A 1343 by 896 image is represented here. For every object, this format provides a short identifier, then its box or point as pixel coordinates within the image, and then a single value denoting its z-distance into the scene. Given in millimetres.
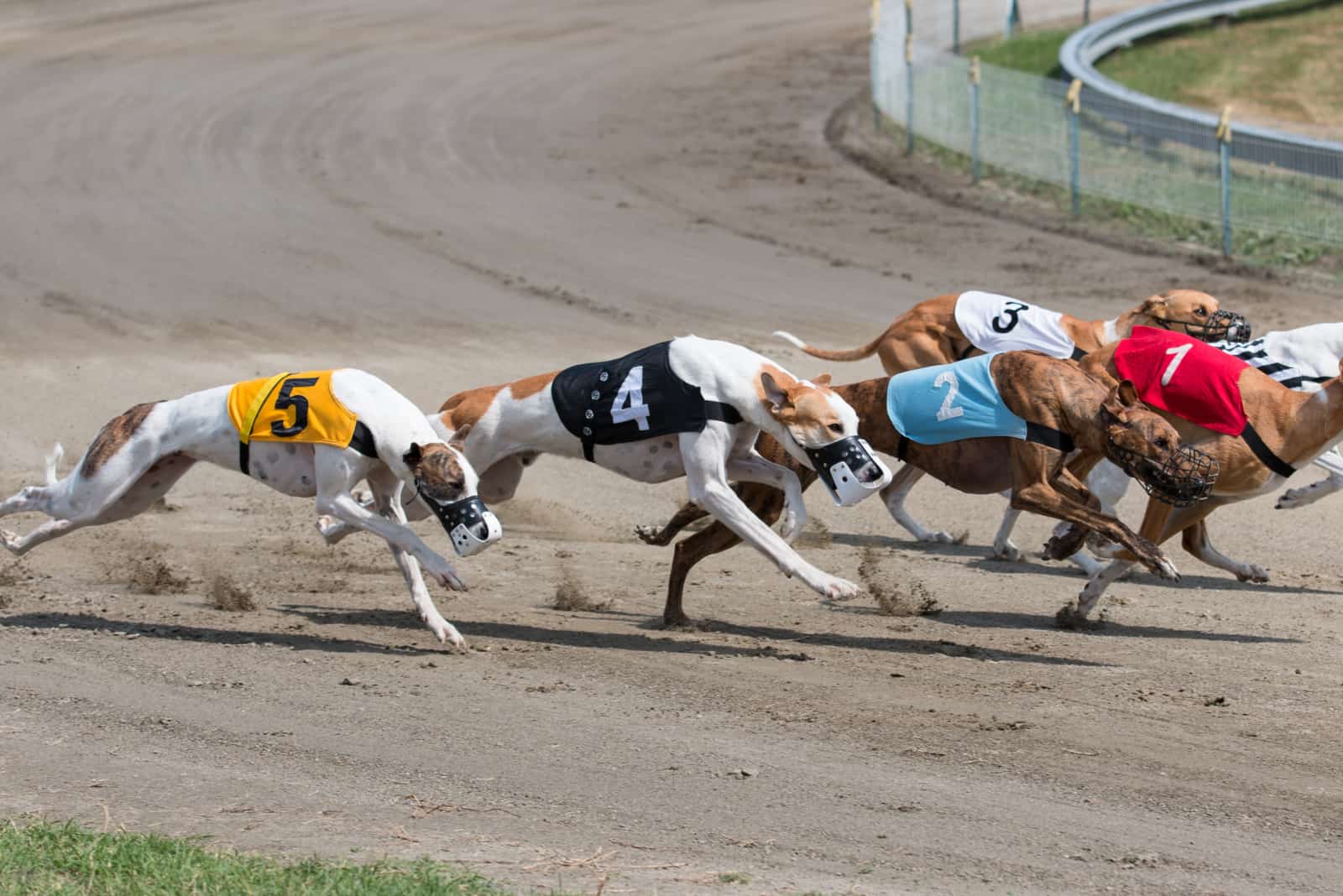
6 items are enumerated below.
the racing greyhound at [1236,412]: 16312
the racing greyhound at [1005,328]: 19812
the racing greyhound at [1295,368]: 18703
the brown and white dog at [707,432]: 15469
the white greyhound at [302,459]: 15141
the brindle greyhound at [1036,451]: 15430
